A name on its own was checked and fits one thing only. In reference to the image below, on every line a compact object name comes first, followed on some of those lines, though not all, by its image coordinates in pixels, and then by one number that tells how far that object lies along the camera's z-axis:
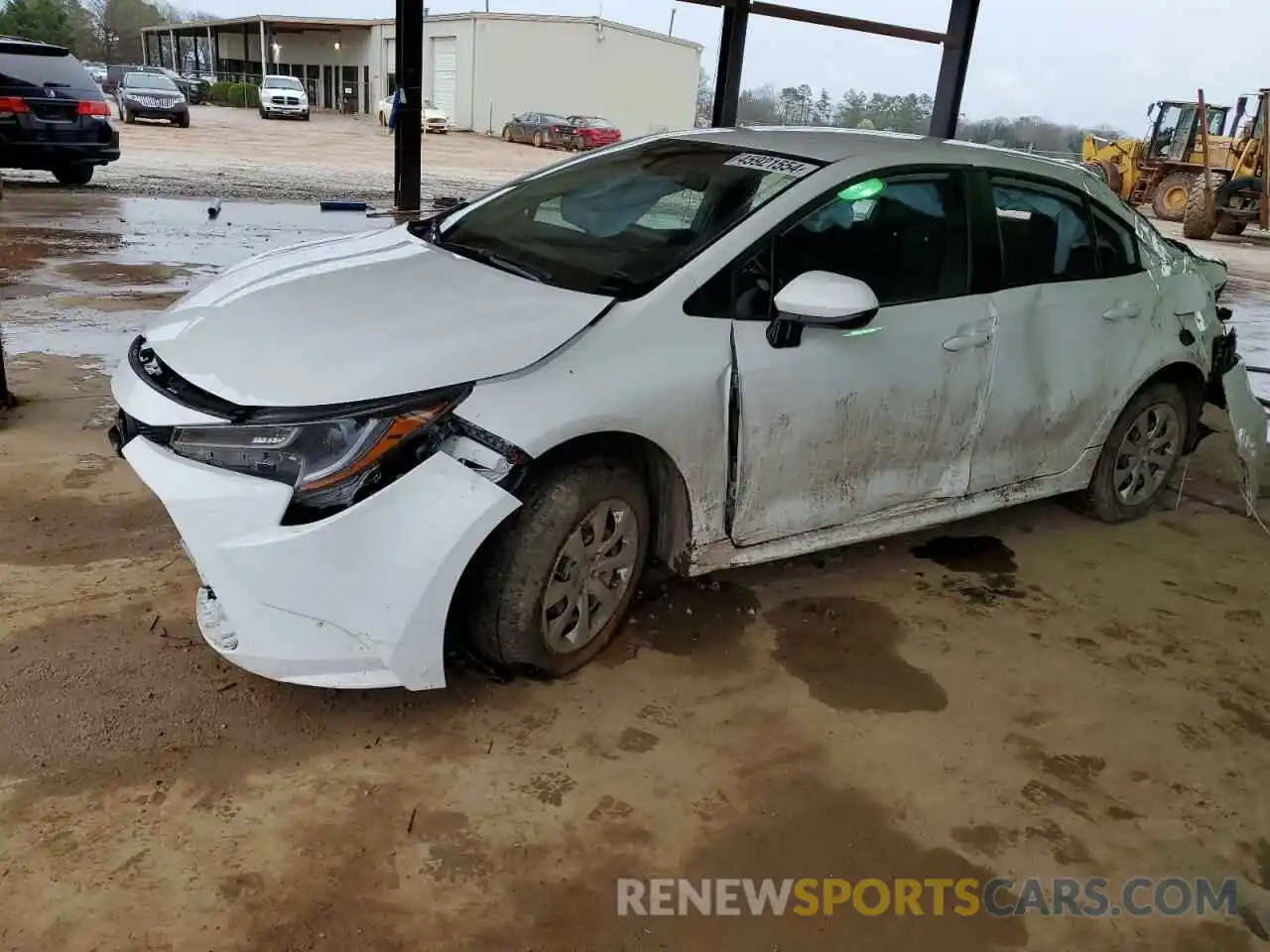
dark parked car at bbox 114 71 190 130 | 25.06
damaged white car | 2.40
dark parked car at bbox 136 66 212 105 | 42.47
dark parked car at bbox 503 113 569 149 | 31.47
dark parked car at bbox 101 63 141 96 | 35.49
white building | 38.53
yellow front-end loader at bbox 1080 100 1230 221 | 21.86
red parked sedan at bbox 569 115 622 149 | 30.41
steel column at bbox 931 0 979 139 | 9.52
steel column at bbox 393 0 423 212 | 8.56
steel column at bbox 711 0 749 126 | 8.32
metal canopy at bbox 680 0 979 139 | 8.37
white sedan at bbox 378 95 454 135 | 35.78
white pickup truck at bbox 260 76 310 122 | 34.56
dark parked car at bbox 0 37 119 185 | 11.35
